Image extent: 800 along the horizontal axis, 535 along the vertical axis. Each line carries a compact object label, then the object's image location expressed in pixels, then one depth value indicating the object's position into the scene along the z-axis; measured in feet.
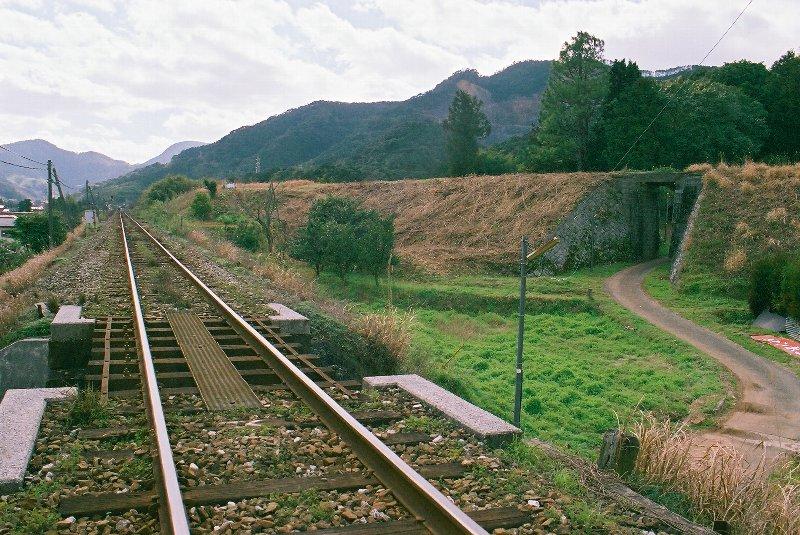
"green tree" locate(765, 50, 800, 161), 144.46
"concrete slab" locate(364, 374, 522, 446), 16.75
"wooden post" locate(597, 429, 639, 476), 16.97
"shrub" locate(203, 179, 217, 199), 172.35
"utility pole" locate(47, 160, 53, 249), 116.25
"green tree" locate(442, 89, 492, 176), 176.55
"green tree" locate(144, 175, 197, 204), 246.47
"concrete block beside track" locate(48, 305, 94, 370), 26.45
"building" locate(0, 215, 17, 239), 267.88
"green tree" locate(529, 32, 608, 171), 151.64
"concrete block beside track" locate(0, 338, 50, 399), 25.77
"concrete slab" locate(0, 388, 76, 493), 13.44
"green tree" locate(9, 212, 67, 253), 138.51
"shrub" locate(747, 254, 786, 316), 57.93
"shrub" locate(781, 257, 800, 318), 53.72
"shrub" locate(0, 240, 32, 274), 109.60
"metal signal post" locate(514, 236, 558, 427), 24.39
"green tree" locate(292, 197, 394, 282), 84.53
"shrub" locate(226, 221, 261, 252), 101.81
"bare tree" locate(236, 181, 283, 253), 87.97
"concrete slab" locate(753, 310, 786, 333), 55.37
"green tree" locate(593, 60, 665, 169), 126.31
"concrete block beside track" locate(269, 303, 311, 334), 29.73
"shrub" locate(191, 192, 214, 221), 152.35
